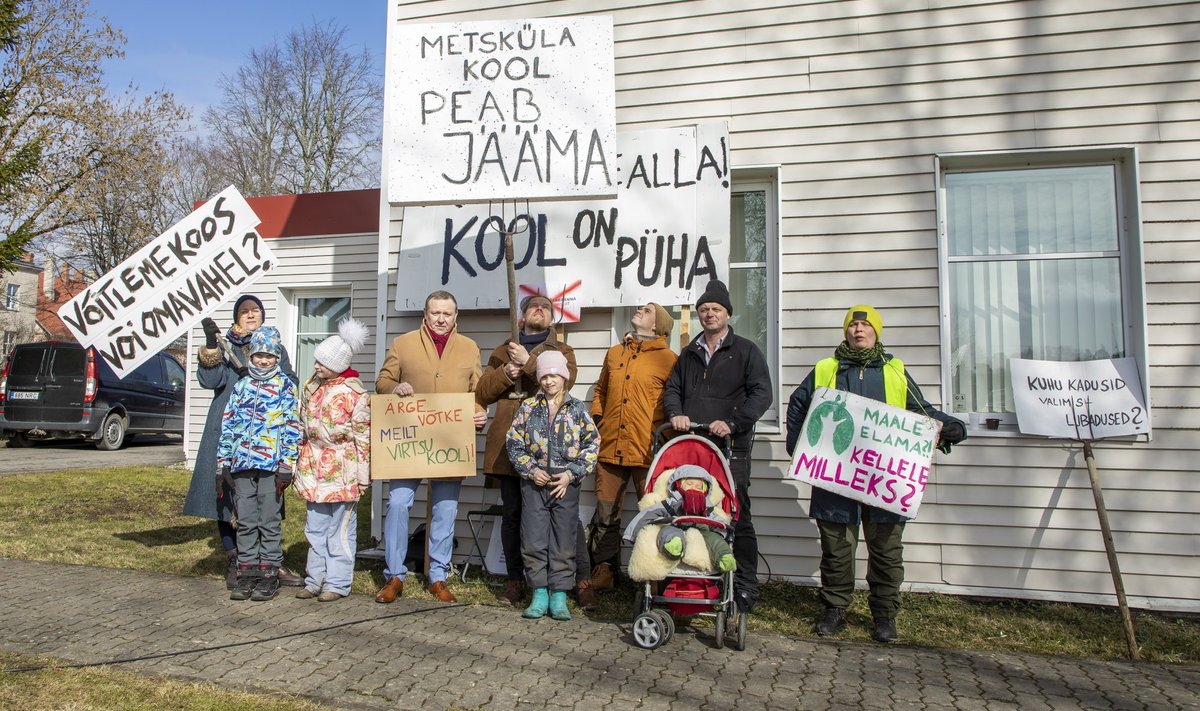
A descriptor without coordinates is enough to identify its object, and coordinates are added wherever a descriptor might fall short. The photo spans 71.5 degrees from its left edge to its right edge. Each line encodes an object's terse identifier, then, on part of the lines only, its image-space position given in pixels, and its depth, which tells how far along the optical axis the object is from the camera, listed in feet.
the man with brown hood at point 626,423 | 18.54
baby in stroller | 14.76
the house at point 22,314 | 134.23
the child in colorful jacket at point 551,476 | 16.81
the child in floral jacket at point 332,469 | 17.83
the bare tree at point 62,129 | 66.33
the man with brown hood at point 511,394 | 18.21
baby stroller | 14.80
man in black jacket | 17.04
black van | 49.70
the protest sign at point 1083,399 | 17.53
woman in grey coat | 18.71
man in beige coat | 18.21
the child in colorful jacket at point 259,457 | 17.53
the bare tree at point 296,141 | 116.98
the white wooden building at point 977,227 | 18.52
